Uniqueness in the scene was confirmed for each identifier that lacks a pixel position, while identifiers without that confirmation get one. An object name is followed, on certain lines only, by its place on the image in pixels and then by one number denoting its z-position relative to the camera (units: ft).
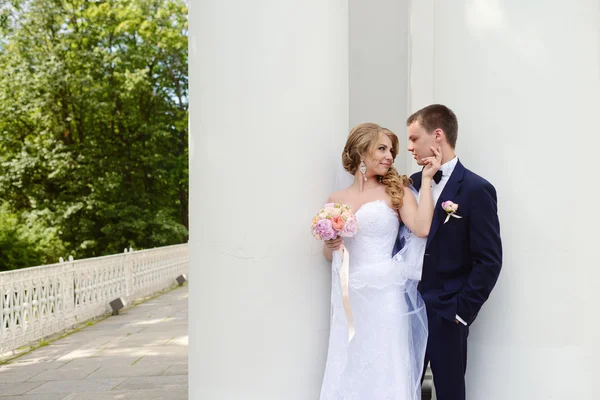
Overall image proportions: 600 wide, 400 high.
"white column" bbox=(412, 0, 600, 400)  12.24
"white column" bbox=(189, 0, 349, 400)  12.98
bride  12.80
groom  11.44
